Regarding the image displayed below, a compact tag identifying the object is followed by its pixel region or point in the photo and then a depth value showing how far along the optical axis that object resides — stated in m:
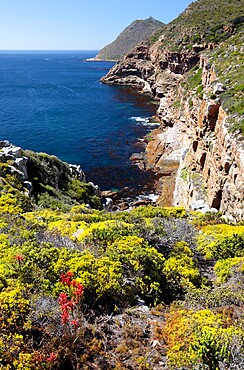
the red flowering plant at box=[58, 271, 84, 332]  5.78
